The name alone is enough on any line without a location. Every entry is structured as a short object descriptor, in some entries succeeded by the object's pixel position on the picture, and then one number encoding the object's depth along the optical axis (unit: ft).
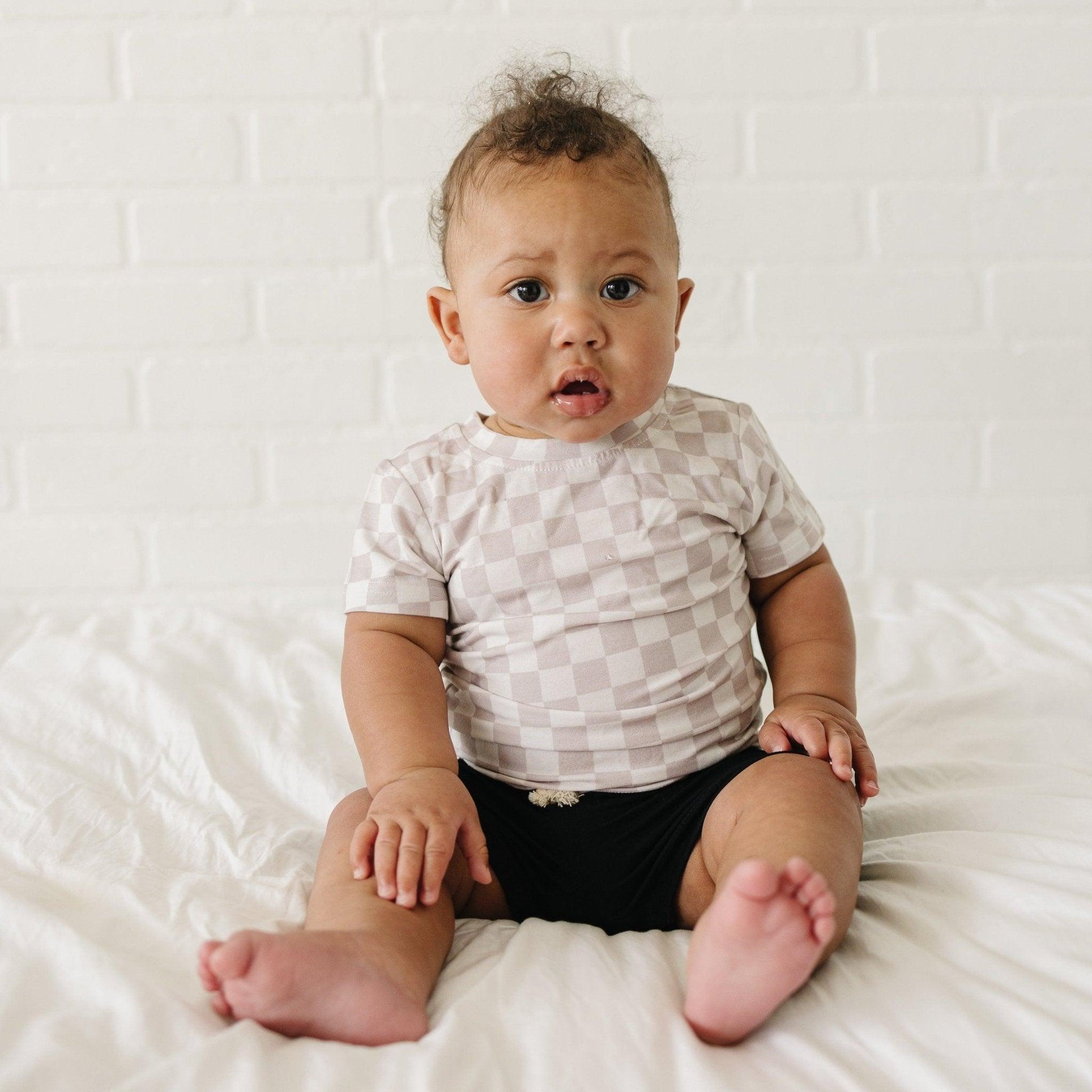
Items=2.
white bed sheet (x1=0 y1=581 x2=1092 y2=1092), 2.06
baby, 2.91
